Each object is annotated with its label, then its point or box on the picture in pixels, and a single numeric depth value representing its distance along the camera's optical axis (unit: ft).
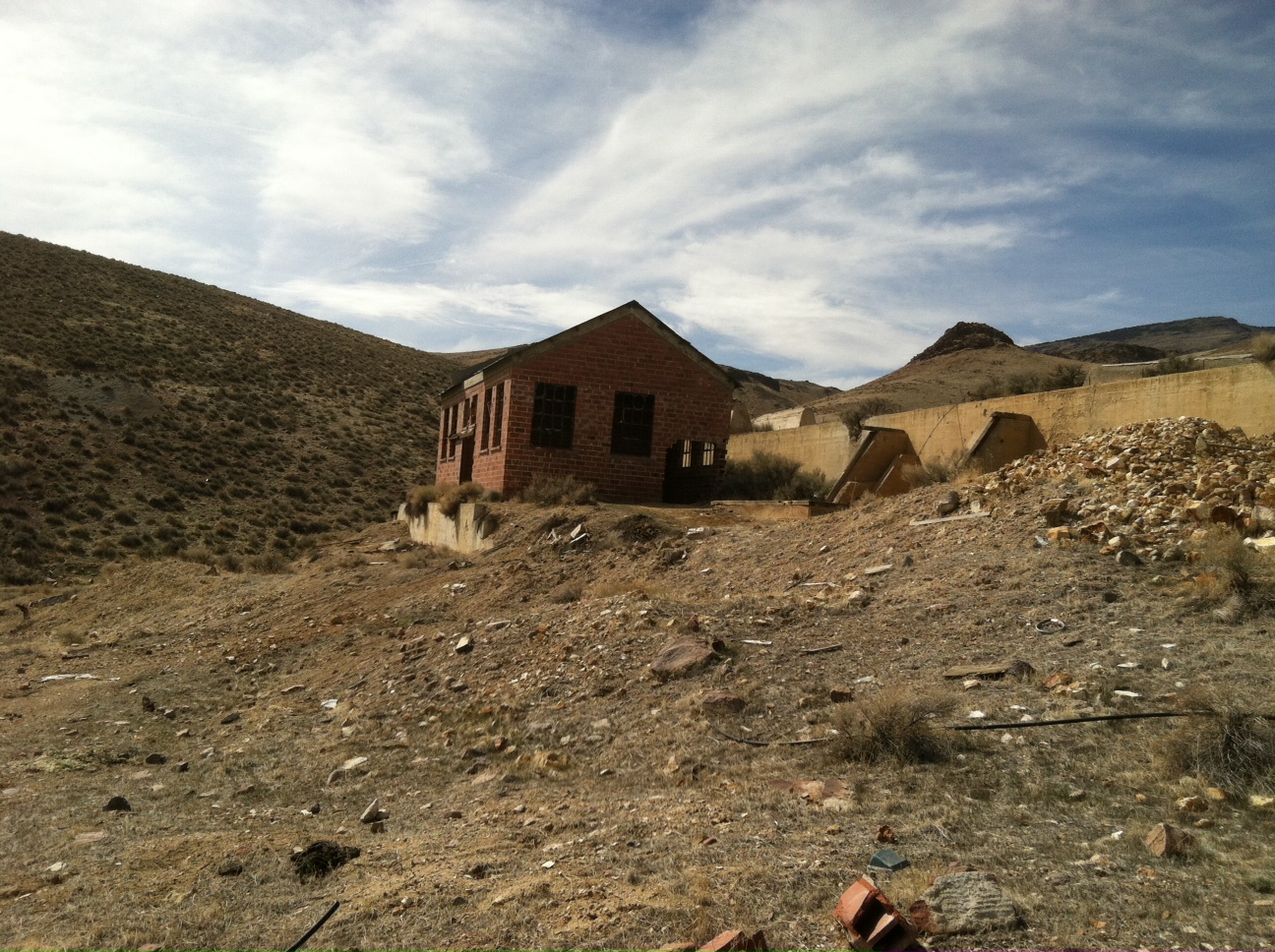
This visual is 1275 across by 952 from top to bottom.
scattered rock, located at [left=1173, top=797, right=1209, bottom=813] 15.46
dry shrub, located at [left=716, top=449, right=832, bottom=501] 66.59
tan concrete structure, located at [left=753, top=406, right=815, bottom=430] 87.35
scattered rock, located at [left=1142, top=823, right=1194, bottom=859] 14.08
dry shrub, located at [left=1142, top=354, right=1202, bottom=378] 65.04
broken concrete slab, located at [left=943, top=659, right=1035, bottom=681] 22.07
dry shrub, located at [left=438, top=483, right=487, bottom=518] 66.69
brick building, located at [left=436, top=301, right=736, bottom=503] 64.59
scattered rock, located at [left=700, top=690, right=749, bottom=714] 22.86
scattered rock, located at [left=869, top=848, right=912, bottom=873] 14.52
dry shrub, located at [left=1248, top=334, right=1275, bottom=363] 35.55
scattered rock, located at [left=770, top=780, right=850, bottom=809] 17.61
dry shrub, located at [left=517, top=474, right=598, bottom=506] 58.44
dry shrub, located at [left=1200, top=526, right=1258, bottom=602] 23.67
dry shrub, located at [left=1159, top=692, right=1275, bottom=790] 16.01
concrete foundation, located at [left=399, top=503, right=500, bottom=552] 58.34
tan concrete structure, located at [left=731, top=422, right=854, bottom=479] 66.23
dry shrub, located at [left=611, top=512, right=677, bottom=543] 47.85
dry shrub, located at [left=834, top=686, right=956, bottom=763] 18.80
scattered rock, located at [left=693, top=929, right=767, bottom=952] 12.30
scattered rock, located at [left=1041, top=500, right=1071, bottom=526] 32.19
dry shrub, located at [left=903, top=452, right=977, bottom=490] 45.29
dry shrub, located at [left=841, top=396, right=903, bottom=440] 66.20
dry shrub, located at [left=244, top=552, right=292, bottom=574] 78.38
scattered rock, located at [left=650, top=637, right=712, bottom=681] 25.76
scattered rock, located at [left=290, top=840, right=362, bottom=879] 18.42
